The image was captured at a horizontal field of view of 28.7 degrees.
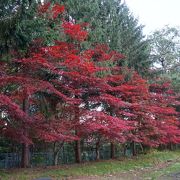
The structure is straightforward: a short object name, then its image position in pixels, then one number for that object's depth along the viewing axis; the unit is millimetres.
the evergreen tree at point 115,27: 21031
